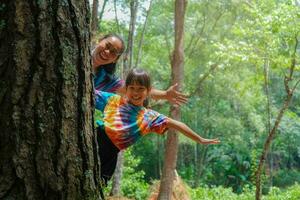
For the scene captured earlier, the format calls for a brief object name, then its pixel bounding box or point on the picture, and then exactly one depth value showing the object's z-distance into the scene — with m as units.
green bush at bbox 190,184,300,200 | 11.09
